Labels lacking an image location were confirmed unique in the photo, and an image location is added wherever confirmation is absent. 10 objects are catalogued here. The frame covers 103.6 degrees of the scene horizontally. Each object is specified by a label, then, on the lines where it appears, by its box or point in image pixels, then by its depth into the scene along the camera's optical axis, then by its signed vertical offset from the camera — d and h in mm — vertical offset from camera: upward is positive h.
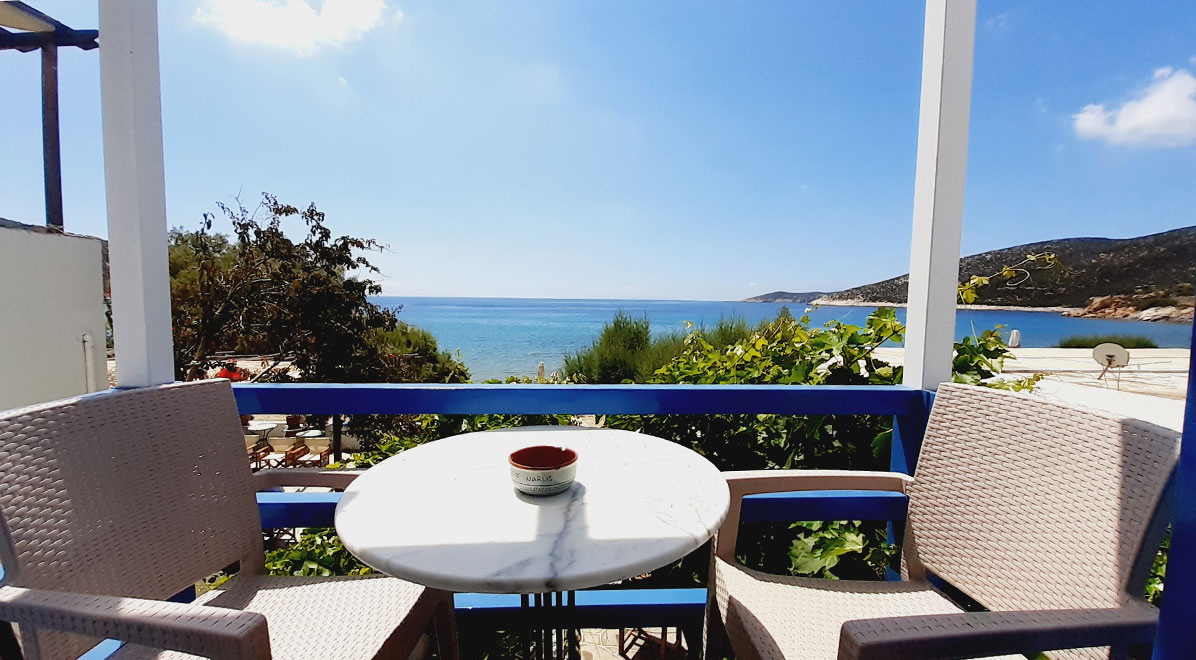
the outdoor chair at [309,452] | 6417 -2228
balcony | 1415 -197
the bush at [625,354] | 4371 -456
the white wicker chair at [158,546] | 713 -483
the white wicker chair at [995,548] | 707 -470
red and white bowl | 920 -333
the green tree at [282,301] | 5316 -21
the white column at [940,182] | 1528 +441
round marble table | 705 -389
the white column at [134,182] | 1388 +346
